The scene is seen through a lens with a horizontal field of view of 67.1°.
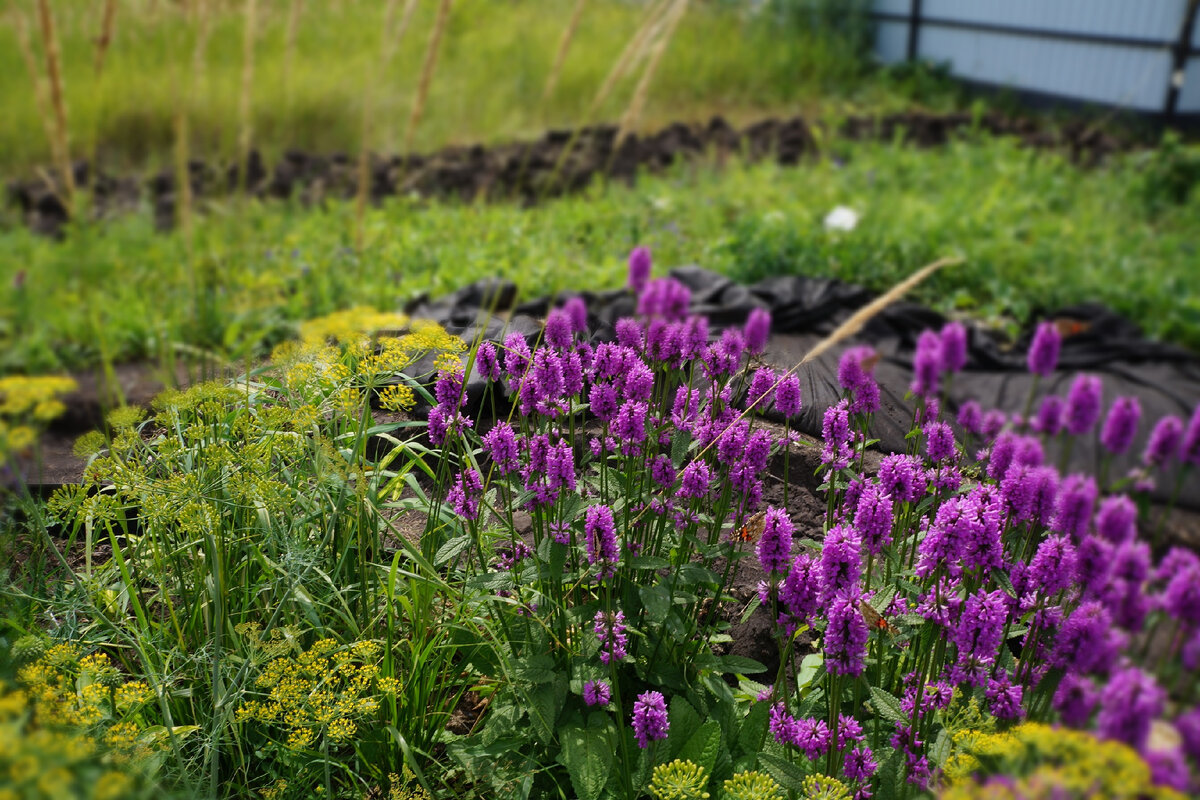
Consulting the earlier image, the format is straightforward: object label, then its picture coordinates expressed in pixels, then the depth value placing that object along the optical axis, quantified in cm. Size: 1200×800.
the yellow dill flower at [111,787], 81
